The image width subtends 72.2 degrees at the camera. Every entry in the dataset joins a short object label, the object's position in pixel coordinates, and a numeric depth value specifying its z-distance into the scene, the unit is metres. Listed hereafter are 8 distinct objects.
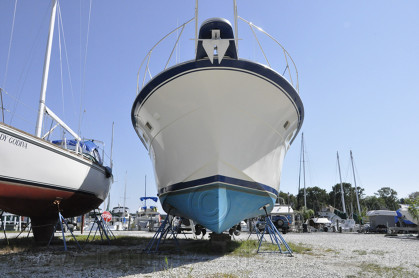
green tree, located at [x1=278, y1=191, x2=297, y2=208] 63.77
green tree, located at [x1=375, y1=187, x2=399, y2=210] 63.14
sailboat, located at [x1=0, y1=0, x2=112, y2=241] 5.82
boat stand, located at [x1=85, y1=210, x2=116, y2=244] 8.95
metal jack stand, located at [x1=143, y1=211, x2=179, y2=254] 6.54
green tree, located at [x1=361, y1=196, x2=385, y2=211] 63.15
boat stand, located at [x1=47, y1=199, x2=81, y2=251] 7.01
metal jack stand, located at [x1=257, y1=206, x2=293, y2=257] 6.97
